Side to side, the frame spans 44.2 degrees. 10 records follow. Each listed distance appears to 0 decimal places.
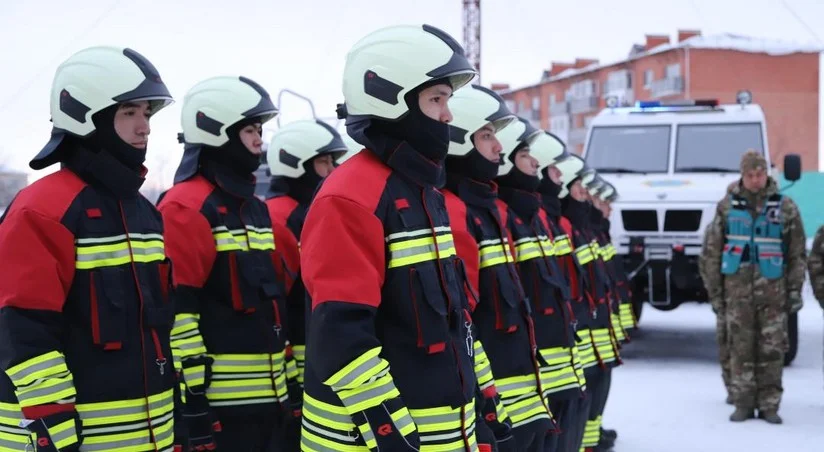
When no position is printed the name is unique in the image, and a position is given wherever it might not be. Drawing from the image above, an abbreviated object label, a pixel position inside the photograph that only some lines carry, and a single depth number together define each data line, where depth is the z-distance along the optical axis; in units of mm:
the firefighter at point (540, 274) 5375
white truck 12406
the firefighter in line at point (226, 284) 4707
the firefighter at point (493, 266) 4539
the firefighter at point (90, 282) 3363
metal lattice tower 50875
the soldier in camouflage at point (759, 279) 9195
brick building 50531
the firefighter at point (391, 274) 2982
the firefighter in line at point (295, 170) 5754
